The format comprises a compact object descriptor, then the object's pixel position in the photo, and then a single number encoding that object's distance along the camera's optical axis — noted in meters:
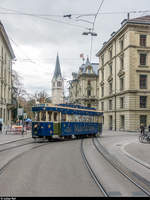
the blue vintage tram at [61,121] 19.93
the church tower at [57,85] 124.90
